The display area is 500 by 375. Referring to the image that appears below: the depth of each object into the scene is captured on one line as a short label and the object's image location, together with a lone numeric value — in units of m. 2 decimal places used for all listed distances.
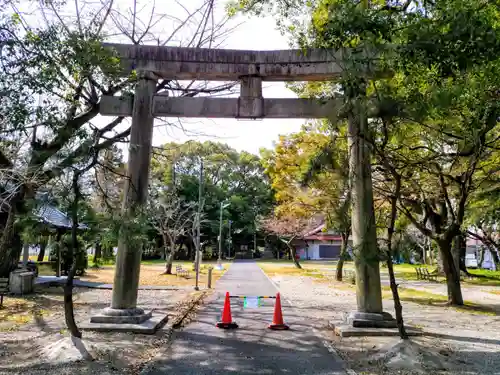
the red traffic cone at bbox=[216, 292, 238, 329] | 8.86
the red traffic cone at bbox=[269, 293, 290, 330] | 8.80
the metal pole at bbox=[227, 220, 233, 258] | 53.16
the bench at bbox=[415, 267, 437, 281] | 23.78
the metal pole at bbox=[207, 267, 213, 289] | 18.02
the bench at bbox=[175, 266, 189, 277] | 25.55
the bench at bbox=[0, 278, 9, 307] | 13.55
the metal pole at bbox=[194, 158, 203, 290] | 17.50
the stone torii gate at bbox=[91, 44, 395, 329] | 8.34
